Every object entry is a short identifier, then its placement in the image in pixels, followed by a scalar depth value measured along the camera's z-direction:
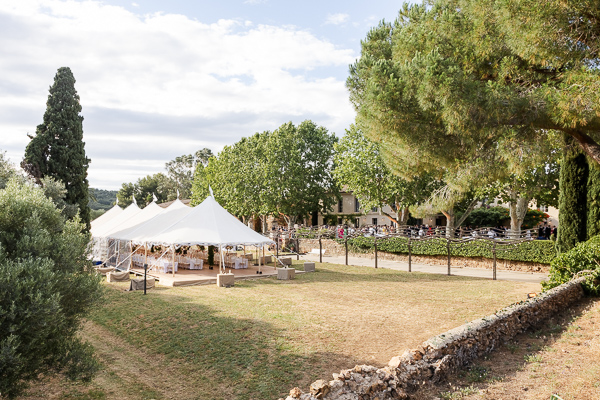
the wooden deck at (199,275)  17.27
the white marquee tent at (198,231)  17.84
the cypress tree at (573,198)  15.06
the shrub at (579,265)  11.38
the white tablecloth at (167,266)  19.34
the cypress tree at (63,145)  19.97
